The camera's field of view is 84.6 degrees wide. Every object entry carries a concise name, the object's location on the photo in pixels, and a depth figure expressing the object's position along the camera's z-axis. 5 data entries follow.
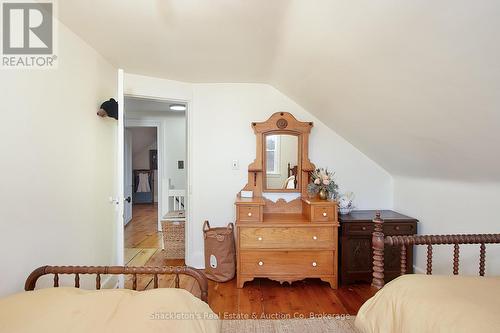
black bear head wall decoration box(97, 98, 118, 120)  2.34
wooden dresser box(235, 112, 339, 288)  2.74
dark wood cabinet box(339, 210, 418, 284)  2.83
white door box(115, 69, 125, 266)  2.16
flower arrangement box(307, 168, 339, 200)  2.98
